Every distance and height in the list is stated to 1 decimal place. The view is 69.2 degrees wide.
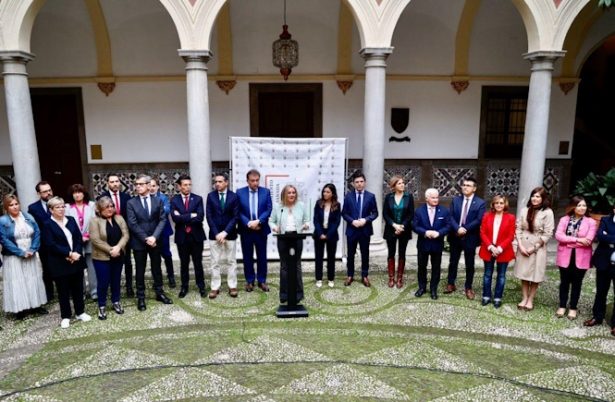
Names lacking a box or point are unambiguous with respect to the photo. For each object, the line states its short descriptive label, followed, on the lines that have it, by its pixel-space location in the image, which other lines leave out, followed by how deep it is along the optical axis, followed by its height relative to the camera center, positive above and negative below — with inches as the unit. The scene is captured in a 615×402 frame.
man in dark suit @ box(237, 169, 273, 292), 243.1 -35.9
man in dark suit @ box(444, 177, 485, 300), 231.8 -39.3
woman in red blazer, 225.5 -47.1
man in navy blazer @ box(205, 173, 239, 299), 238.5 -42.9
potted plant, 319.3 -30.8
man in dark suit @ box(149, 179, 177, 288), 244.1 -49.8
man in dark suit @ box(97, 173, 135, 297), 229.3 -27.1
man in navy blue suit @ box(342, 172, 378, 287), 255.1 -36.9
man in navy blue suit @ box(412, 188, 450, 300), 236.4 -42.2
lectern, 220.5 -65.2
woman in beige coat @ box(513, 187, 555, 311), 219.5 -44.5
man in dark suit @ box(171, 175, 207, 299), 237.3 -41.5
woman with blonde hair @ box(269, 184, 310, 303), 228.7 -37.8
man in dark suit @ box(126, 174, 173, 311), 221.9 -39.4
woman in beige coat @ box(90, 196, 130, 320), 209.2 -45.1
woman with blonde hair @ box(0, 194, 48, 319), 206.2 -51.5
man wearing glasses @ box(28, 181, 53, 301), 223.8 -30.4
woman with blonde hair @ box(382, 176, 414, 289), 248.5 -36.4
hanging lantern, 335.9 +73.6
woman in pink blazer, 209.6 -46.9
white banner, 295.4 -8.9
